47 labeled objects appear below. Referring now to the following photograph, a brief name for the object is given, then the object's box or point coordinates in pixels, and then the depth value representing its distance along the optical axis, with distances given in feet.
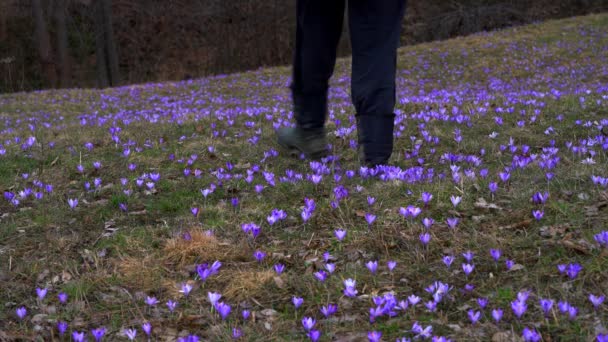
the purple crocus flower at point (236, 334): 7.95
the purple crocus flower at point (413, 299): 8.35
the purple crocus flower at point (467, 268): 9.03
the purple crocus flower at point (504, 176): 13.01
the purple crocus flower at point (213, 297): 8.72
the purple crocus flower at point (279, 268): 9.67
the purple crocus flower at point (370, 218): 11.07
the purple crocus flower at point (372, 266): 9.46
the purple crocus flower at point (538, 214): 10.60
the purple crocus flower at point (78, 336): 7.85
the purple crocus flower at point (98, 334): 8.05
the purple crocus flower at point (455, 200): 11.51
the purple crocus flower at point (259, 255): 10.21
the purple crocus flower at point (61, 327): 8.21
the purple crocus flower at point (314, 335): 7.50
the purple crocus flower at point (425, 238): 10.00
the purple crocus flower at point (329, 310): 8.32
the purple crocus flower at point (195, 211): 12.62
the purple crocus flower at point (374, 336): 7.22
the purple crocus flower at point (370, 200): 12.03
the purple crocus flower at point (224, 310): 8.41
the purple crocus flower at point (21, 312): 8.83
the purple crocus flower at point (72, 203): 13.72
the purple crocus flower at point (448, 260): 9.35
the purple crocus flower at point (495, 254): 9.28
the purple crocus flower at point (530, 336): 7.09
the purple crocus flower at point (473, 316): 7.76
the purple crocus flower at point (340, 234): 10.69
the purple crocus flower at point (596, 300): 7.78
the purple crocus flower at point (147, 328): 8.06
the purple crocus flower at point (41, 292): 9.38
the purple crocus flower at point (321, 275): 9.28
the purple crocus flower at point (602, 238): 9.27
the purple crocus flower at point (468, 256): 9.41
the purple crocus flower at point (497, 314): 7.68
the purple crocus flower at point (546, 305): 7.67
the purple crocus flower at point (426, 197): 11.62
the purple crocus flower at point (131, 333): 7.99
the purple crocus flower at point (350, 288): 8.75
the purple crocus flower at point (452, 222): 10.61
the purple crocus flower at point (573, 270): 8.43
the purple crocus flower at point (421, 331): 7.66
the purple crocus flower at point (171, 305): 8.82
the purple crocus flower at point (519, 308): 7.70
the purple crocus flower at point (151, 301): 9.07
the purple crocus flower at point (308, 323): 7.90
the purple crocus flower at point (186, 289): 9.17
